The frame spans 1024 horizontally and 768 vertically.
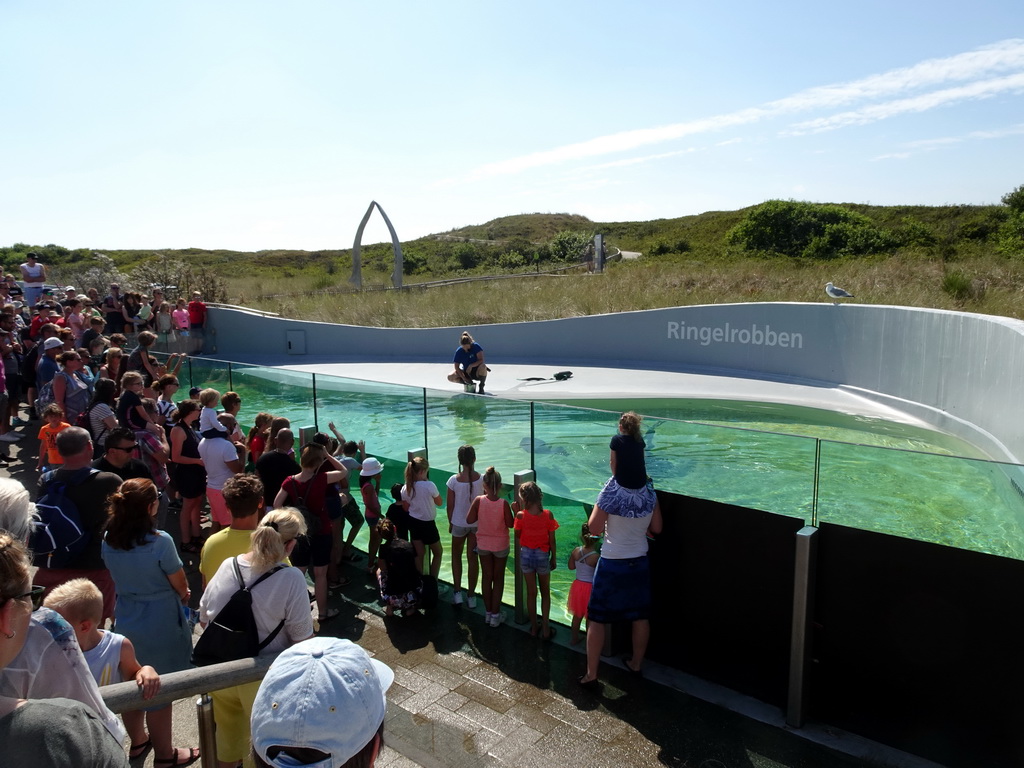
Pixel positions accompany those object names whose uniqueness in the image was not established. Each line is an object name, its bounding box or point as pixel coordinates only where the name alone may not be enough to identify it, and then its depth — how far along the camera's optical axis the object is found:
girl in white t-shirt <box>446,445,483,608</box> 6.19
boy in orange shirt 6.51
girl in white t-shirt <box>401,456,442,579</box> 6.18
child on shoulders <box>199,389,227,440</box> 6.73
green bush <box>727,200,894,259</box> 37.88
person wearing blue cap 1.70
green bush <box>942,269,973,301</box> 16.17
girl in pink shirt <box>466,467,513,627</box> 5.87
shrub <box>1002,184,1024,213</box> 34.99
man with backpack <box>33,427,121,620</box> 4.24
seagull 14.88
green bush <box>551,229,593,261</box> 53.42
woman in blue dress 3.85
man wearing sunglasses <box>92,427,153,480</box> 4.88
